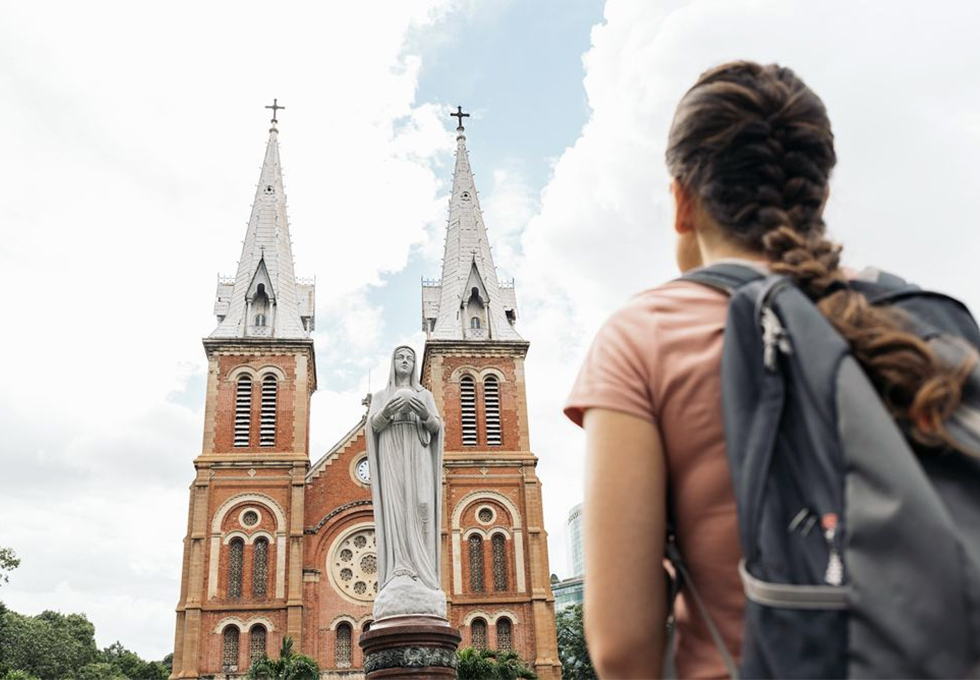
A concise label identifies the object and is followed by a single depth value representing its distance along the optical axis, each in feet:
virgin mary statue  26.55
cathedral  98.53
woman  4.17
